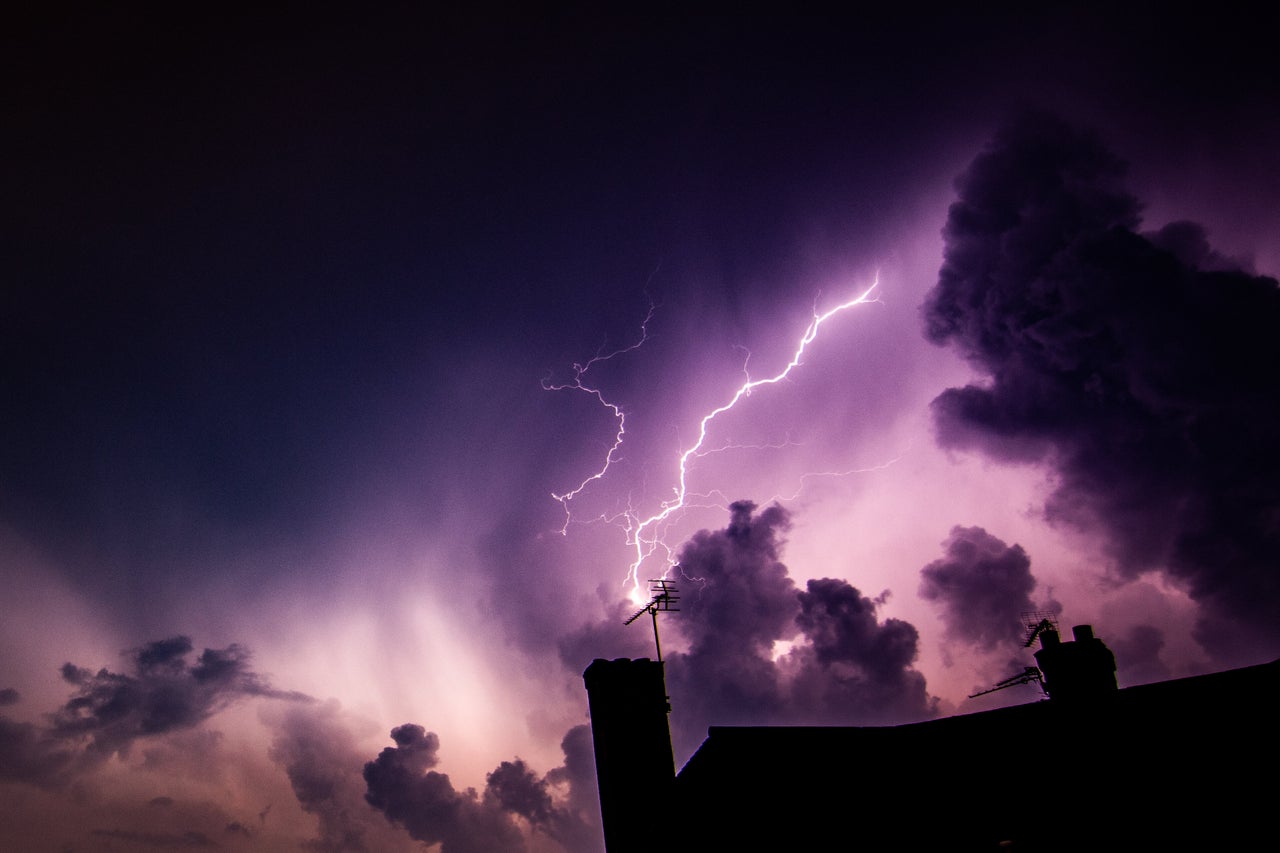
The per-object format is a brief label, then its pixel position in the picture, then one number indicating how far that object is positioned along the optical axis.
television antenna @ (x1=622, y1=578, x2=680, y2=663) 15.23
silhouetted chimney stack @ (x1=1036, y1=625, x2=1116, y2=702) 12.95
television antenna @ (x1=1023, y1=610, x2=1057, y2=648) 16.83
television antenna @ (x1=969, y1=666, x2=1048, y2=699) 21.54
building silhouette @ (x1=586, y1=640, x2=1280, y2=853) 9.00
